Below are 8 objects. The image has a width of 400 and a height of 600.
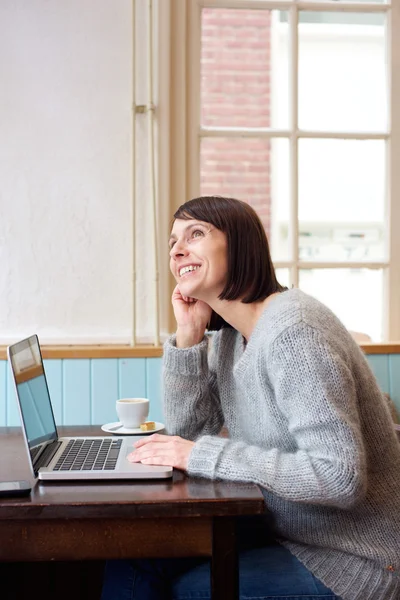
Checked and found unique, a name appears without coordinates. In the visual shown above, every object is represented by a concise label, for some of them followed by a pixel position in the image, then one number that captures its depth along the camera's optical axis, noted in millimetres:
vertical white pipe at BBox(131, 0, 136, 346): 2258
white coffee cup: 1556
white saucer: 1504
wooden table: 967
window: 2484
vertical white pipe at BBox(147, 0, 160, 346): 2271
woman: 1077
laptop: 1102
